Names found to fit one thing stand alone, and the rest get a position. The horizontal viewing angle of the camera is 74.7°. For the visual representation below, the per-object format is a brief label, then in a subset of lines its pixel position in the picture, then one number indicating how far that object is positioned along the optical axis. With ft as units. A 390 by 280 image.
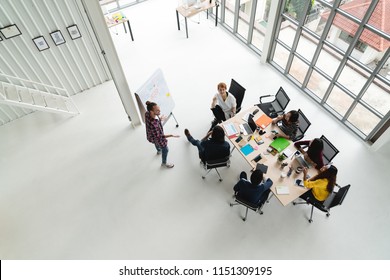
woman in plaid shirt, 13.50
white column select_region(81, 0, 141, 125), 12.22
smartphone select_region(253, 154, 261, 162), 13.99
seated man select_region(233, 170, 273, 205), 11.60
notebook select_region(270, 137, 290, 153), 14.26
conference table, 12.84
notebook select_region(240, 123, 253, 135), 15.14
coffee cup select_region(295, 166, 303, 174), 13.24
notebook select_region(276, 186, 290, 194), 12.77
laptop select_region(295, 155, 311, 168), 13.51
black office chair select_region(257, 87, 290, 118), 16.71
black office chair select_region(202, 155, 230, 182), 14.69
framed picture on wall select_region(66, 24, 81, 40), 17.93
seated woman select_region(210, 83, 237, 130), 16.07
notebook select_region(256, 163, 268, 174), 13.47
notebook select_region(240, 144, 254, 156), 14.37
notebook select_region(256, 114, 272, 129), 15.31
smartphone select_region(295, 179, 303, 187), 12.94
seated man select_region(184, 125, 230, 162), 13.39
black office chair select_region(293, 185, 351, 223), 12.11
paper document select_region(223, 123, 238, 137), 15.19
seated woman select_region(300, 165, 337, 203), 11.69
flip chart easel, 14.61
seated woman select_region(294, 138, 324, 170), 12.77
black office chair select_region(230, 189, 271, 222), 12.96
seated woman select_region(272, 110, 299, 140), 13.97
